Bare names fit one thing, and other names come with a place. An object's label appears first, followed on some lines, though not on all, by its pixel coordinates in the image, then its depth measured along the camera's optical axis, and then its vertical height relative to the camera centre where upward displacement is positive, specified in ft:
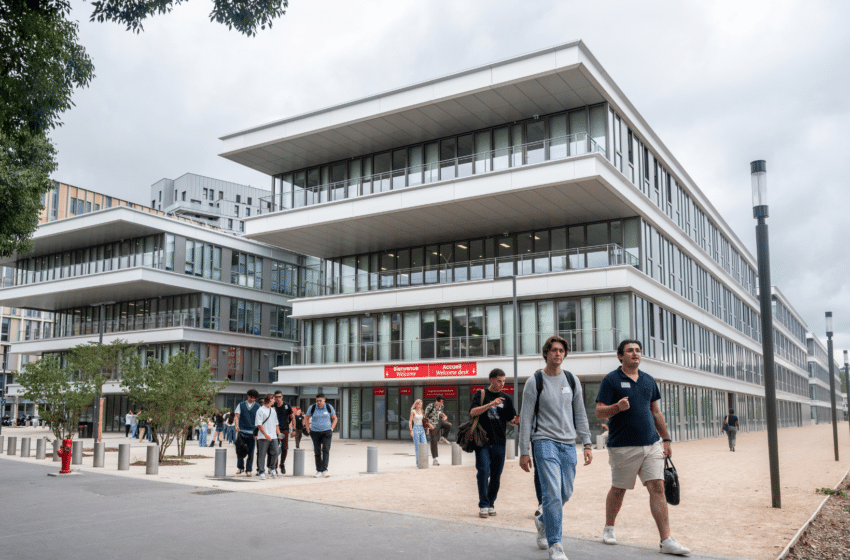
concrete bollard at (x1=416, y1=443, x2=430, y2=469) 62.38 -6.57
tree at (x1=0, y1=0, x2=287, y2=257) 27.91 +13.25
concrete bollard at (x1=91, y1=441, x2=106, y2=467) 63.26 -6.44
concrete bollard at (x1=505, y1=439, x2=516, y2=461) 76.18 -7.12
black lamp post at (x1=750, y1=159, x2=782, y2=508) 34.86 +3.41
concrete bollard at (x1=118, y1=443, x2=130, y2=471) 59.93 -6.40
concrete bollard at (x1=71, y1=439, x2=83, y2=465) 65.18 -6.57
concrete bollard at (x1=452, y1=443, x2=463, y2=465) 68.55 -6.87
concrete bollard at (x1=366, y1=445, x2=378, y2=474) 57.26 -6.14
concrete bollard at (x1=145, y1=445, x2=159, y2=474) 55.14 -6.11
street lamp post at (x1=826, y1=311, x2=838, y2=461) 76.39 +4.24
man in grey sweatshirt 23.81 -1.53
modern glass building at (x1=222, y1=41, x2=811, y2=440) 103.45 +23.26
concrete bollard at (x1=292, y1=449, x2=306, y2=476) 54.19 -6.09
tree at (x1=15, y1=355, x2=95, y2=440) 85.15 -1.80
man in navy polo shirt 23.71 -1.58
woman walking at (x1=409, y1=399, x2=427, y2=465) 72.18 -4.36
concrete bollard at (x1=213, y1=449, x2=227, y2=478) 51.85 -5.91
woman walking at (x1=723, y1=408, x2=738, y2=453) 90.95 -5.37
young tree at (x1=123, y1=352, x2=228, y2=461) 69.05 -1.50
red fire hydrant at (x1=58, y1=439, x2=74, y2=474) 53.32 -5.40
